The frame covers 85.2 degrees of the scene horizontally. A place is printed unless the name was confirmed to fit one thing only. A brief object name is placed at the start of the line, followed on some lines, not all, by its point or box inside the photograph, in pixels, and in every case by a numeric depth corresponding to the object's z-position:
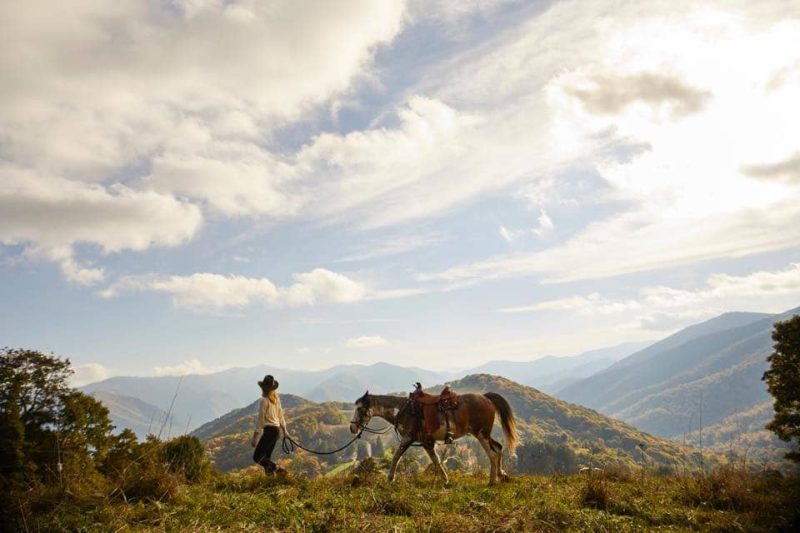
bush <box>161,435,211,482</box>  13.37
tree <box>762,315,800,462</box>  21.17
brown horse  12.47
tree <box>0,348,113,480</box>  17.84
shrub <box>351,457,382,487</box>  11.24
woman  12.68
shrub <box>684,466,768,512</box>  8.94
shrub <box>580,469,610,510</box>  8.99
